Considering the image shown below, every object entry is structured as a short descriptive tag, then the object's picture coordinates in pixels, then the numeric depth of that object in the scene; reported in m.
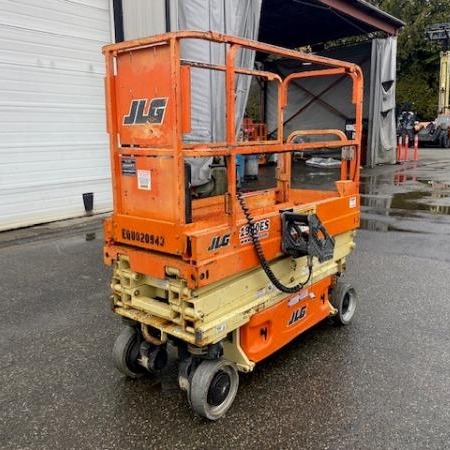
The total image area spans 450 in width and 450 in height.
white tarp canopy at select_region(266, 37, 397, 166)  16.48
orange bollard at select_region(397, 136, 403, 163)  18.92
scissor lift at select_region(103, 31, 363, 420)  2.73
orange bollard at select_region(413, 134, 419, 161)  19.77
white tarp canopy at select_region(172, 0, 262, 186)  9.32
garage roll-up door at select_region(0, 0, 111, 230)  7.96
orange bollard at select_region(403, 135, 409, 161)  19.48
